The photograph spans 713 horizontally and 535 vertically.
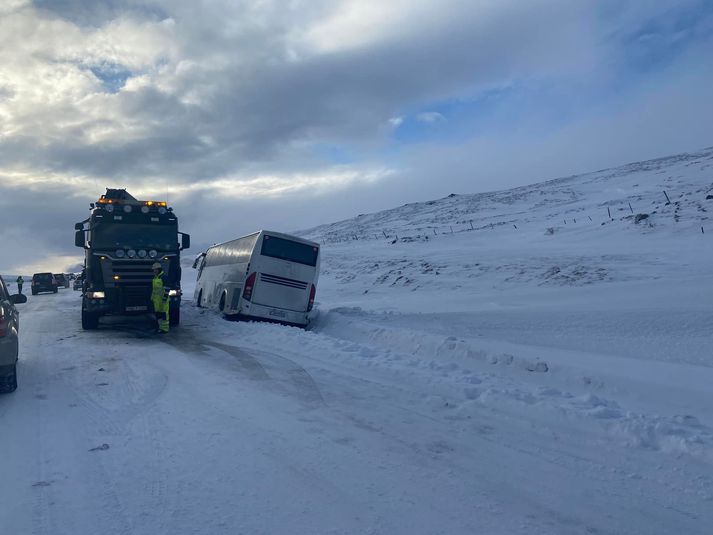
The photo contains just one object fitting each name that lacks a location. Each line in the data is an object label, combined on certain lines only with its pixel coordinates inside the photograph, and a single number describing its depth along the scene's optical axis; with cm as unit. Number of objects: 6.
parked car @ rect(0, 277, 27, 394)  727
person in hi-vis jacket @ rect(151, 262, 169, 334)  1461
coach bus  1662
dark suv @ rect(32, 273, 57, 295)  4722
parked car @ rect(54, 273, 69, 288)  6961
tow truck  1480
